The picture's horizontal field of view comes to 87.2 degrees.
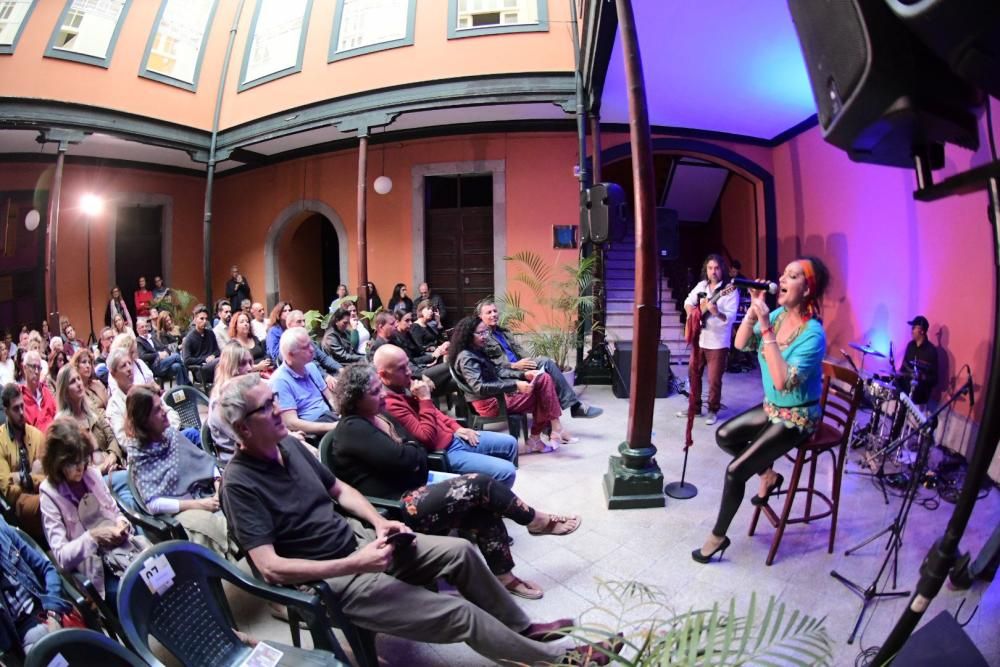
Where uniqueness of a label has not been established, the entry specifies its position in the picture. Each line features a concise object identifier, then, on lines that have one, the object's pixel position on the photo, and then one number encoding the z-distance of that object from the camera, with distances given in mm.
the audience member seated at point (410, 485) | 2314
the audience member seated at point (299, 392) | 3485
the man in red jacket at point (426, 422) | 2902
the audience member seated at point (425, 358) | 5059
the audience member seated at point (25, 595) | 1751
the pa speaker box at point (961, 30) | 619
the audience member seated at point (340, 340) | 5633
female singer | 2447
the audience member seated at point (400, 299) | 9227
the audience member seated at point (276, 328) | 5971
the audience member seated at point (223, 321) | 6936
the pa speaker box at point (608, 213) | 4203
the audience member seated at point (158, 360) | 5926
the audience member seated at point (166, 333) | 7078
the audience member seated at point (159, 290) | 10852
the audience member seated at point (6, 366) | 5422
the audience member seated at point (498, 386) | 4172
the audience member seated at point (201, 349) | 6145
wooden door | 10016
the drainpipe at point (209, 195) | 10143
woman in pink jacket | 2102
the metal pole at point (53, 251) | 8203
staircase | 8617
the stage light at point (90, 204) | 10436
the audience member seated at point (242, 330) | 5457
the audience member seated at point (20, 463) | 2477
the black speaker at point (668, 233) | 5004
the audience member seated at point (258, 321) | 7312
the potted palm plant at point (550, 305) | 6379
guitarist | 5105
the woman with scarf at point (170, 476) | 2412
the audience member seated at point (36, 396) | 3822
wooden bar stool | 2621
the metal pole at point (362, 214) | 8492
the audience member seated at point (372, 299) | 9273
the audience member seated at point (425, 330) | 6652
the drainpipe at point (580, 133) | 6590
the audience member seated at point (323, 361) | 5492
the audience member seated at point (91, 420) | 3029
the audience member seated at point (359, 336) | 6766
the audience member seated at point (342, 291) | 9414
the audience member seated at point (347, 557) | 1802
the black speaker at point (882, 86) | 771
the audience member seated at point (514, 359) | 4738
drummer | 4430
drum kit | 3918
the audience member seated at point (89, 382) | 3889
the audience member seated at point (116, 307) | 10250
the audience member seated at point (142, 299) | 10820
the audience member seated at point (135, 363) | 3679
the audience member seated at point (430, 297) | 9108
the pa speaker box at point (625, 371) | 5883
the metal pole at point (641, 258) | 3291
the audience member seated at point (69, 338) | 7228
